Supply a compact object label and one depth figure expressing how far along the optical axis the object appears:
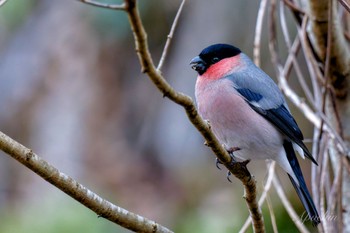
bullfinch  5.27
